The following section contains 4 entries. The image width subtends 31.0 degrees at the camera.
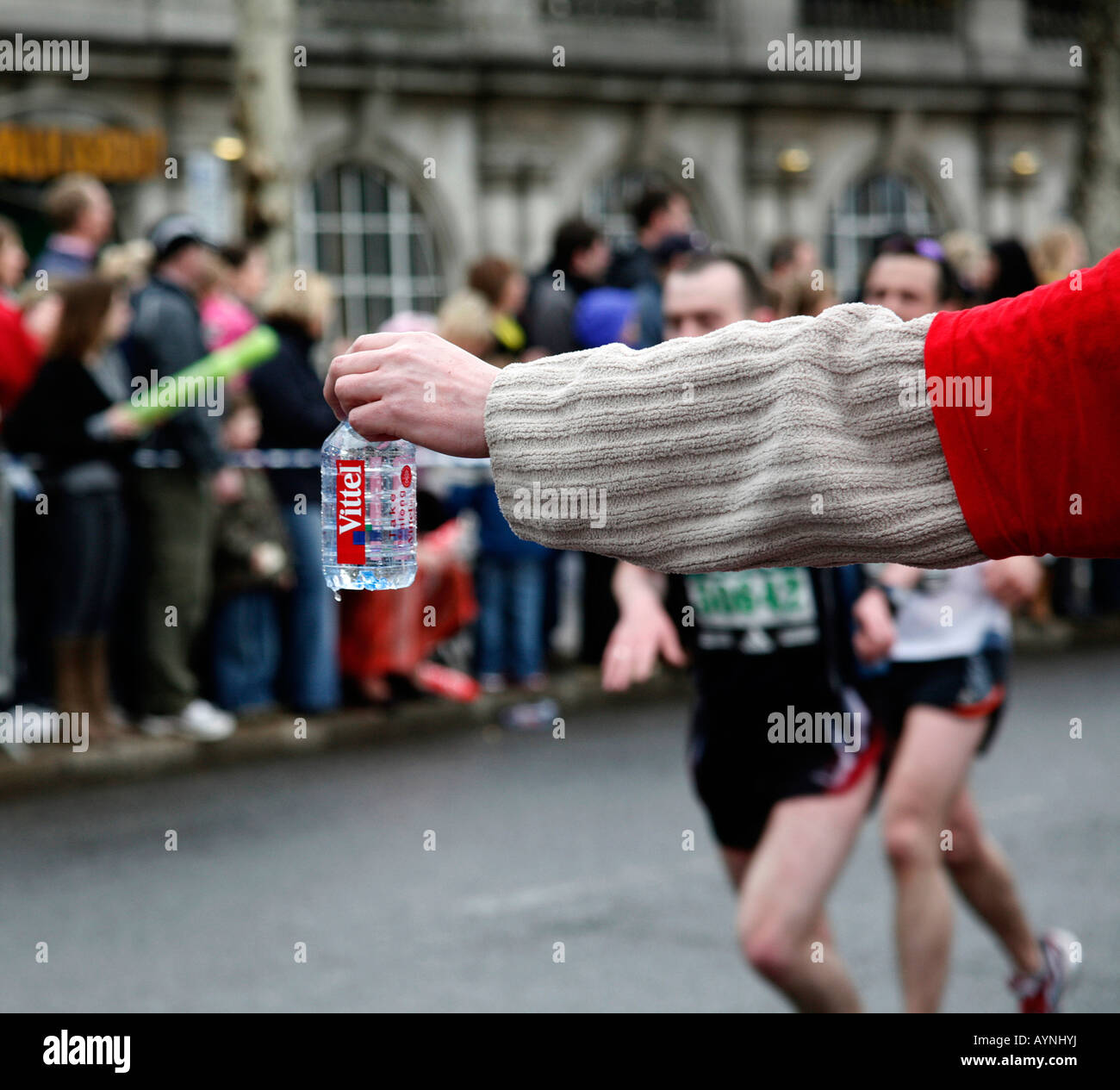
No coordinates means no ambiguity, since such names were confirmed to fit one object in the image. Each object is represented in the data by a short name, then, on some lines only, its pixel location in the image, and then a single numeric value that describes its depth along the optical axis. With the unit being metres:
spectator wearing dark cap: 9.40
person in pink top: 10.41
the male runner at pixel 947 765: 5.02
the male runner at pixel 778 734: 4.41
